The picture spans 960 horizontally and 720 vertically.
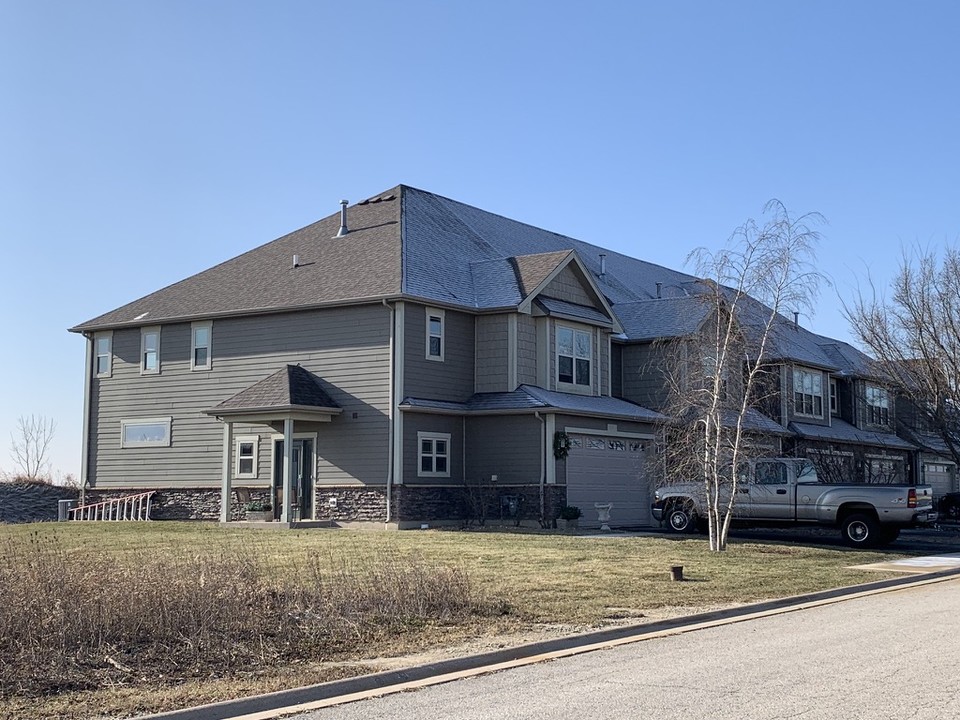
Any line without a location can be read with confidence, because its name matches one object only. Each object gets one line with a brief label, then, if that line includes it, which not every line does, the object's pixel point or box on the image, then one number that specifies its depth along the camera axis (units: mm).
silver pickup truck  25594
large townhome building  30875
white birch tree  23031
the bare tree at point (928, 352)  34000
